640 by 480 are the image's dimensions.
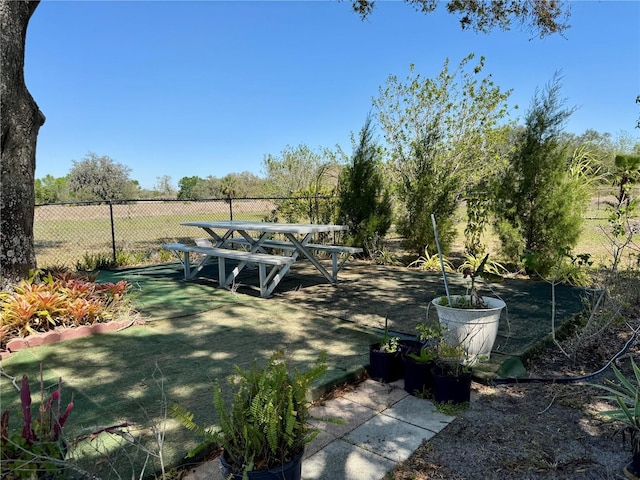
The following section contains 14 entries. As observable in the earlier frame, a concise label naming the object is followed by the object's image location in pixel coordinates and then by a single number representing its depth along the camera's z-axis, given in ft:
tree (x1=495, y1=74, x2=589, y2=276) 19.36
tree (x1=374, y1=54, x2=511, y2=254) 28.71
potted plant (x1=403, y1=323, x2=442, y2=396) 8.09
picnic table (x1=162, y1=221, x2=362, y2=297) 15.96
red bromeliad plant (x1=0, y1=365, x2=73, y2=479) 4.09
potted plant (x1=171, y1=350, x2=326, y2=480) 4.51
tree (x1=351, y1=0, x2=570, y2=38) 20.01
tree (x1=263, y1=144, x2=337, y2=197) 59.93
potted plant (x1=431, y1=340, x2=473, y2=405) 7.59
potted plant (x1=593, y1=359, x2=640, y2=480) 5.32
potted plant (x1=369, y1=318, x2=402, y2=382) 8.73
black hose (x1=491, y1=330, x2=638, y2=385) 8.63
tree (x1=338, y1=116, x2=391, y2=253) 26.30
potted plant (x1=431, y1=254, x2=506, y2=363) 8.92
